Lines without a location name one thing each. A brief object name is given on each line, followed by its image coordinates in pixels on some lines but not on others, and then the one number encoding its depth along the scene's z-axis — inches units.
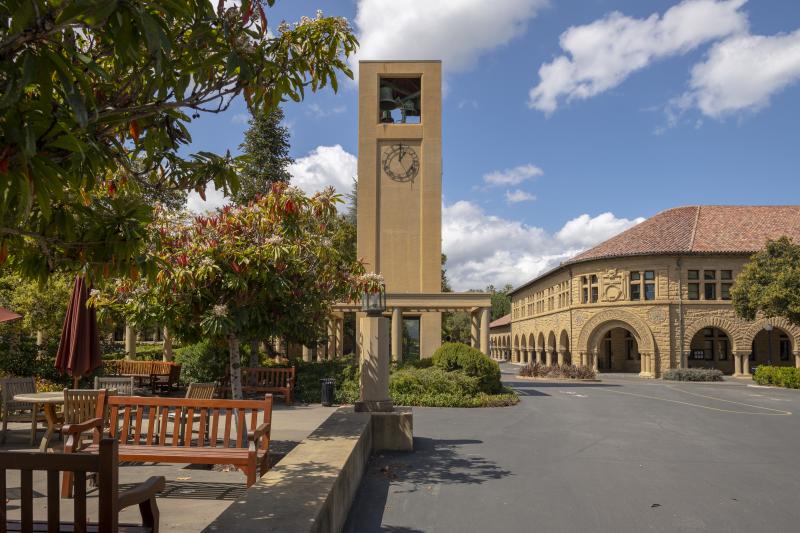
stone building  1471.5
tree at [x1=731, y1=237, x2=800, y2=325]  1048.8
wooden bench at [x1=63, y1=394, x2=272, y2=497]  222.5
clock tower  1033.5
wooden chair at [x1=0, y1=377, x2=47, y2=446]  339.4
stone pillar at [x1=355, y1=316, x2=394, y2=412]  339.3
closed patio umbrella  369.7
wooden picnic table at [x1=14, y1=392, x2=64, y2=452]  271.6
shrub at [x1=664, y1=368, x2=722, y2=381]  1293.1
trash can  606.5
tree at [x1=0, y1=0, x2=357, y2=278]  90.3
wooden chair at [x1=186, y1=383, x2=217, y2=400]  346.0
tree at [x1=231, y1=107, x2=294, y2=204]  1343.0
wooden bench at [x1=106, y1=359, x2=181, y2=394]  629.3
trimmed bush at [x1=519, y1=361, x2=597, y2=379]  1215.6
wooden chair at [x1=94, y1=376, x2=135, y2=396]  388.2
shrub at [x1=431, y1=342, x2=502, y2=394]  669.3
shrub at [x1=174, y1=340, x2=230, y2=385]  687.1
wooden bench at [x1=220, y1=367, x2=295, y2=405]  631.2
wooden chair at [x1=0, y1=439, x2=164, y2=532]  109.7
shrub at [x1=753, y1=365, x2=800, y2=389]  1034.7
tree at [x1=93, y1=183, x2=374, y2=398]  275.7
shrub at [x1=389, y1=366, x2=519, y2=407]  602.5
